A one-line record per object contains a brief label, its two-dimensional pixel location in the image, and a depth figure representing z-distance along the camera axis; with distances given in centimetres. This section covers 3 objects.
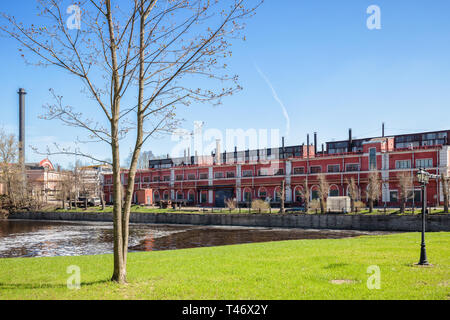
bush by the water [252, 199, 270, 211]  4666
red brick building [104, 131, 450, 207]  4716
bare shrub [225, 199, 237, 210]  5066
